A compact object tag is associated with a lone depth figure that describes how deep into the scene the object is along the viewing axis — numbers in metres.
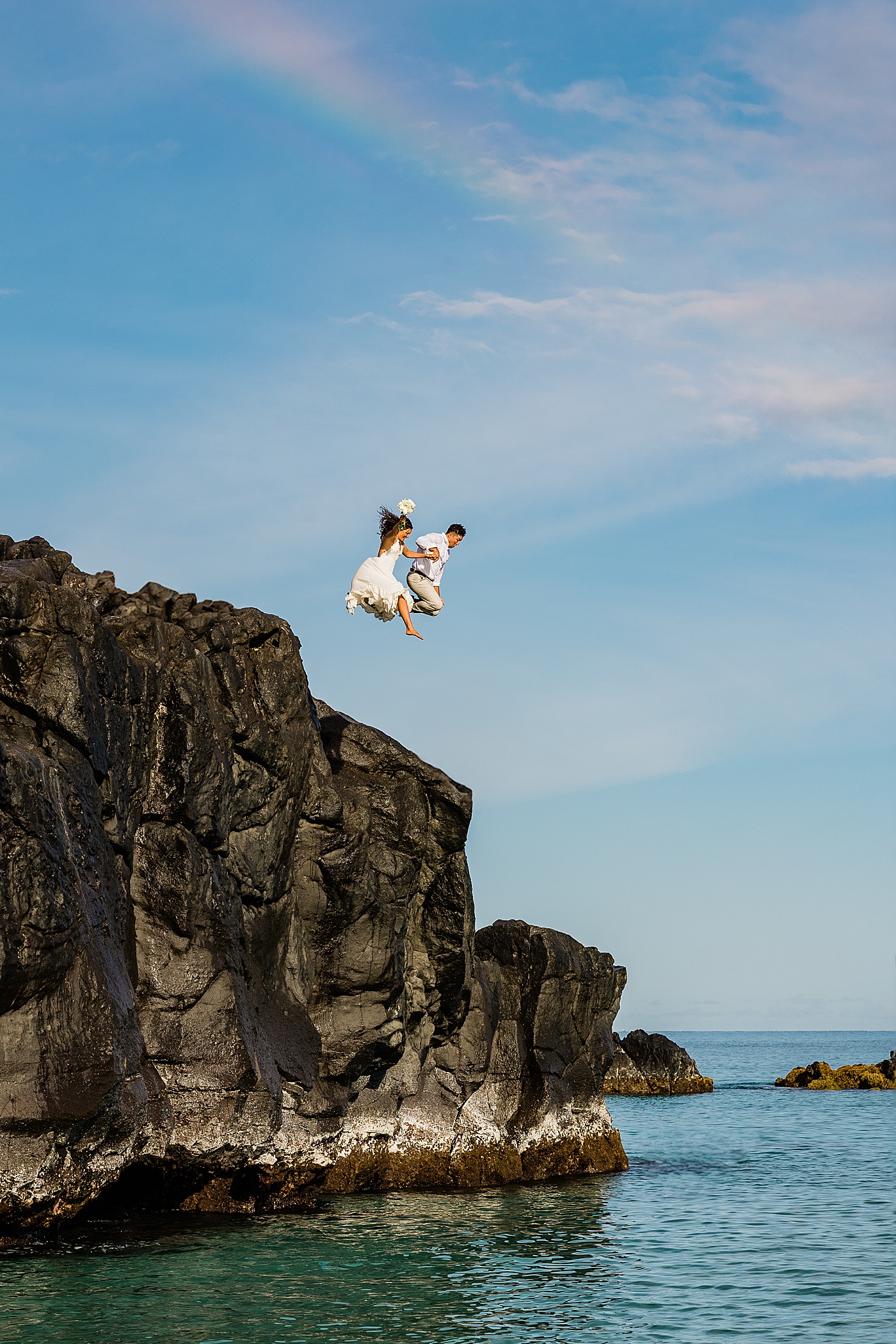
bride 27.39
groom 28.20
